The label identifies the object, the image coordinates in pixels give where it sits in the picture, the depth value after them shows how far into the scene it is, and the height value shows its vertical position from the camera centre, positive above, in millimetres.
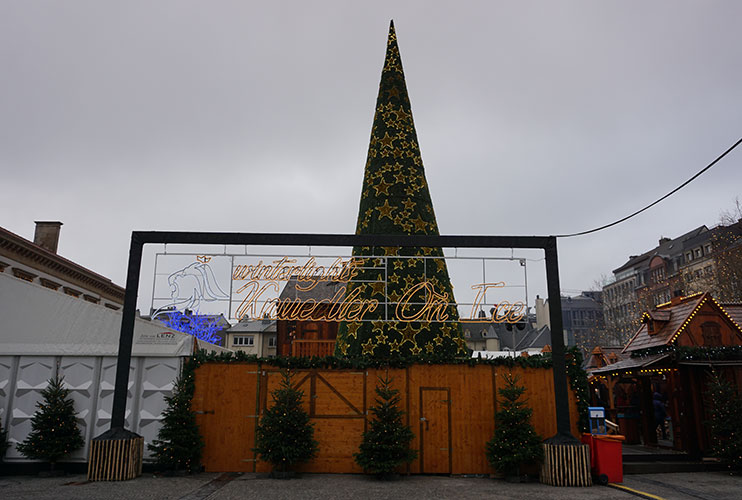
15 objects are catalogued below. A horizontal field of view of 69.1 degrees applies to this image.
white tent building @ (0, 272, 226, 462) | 12391 +1
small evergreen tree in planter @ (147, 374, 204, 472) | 11688 -1283
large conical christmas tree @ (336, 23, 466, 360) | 13258 +2931
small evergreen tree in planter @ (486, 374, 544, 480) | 11469 -1239
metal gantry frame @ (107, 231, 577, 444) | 11453 +2957
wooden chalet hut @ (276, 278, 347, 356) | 22831 +2120
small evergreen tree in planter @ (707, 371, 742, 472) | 12109 -884
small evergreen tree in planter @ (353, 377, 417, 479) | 11492 -1295
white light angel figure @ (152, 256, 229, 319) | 12227 +1972
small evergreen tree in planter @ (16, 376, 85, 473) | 11750 -1135
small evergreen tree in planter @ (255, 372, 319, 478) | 11547 -1161
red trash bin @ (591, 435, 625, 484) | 11258 -1539
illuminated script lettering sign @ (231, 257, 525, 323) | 12383 +1785
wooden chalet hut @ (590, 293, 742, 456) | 13984 +490
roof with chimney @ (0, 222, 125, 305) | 20734 +4864
